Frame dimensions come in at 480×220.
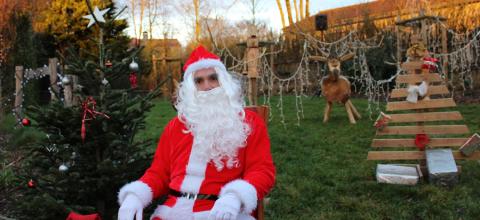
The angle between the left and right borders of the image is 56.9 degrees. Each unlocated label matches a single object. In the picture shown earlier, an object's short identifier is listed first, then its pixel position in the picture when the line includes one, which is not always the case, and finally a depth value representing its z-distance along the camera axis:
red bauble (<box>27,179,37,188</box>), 3.27
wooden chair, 3.00
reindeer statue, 9.52
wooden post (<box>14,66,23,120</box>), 10.49
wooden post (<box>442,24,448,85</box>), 11.30
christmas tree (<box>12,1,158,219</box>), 3.22
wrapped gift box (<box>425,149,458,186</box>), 4.61
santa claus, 2.49
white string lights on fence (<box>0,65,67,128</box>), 9.91
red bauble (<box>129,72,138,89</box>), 5.58
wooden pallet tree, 5.04
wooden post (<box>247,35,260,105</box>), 6.25
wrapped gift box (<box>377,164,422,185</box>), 4.75
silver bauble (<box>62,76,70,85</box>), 3.47
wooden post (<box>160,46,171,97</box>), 20.50
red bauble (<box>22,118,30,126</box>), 3.49
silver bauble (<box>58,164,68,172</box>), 3.16
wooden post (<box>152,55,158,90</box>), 19.99
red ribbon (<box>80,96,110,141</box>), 3.17
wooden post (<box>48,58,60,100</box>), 7.71
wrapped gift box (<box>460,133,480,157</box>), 4.88
